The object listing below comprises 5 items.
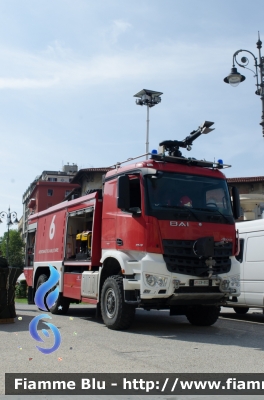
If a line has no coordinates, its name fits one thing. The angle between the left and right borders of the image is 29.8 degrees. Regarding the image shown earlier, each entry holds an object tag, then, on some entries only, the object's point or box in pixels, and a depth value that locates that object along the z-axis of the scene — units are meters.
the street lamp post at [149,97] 30.18
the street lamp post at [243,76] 14.64
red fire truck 9.02
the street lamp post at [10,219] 39.03
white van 12.03
